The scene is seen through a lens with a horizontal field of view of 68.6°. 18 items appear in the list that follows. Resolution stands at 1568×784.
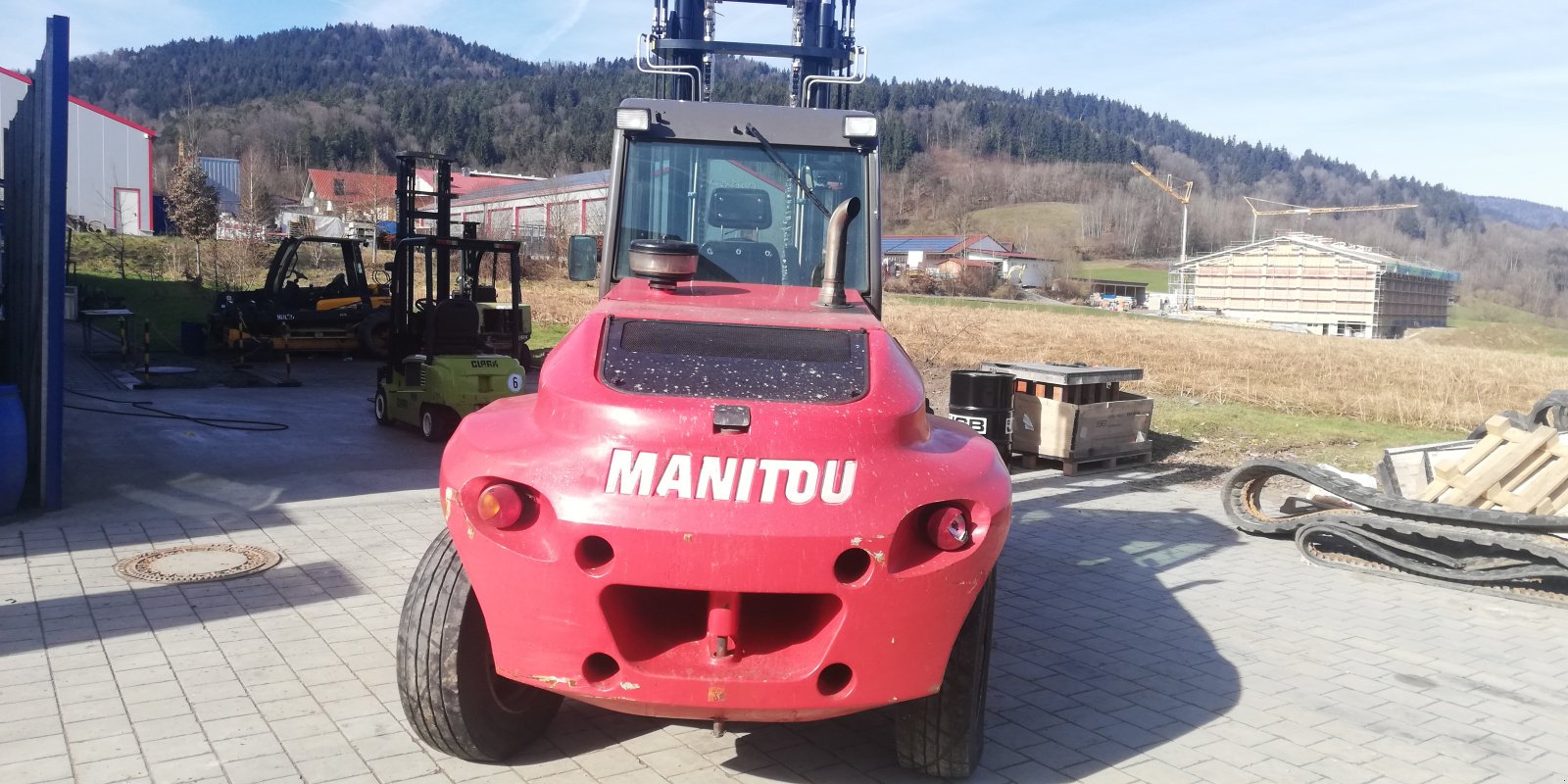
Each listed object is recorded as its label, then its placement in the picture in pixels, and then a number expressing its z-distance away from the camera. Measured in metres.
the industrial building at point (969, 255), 78.25
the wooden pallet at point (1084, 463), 10.81
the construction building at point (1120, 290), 88.57
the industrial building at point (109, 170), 55.03
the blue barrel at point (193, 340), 18.92
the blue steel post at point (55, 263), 7.34
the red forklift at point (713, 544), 3.36
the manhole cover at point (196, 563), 6.24
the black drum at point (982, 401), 9.77
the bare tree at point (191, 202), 34.66
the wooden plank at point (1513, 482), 7.64
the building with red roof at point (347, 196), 43.48
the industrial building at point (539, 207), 46.59
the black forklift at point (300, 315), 19.02
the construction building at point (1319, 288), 74.81
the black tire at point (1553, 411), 9.60
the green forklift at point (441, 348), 11.49
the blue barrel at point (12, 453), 7.28
